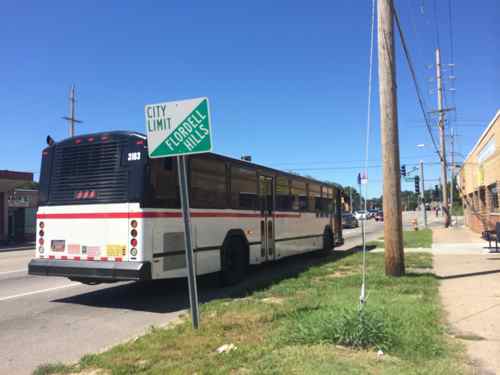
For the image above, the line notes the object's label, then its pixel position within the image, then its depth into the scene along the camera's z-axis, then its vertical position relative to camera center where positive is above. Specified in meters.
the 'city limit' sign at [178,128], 5.57 +1.12
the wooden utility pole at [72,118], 38.08 +8.48
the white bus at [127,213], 7.66 +0.10
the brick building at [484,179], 20.50 +1.78
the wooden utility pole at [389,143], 10.14 +1.56
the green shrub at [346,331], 4.97 -1.31
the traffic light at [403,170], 45.23 +4.21
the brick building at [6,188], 30.45 +2.39
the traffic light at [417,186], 42.59 +2.46
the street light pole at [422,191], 40.67 +1.89
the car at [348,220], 47.78 -0.69
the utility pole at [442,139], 36.32 +5.90
